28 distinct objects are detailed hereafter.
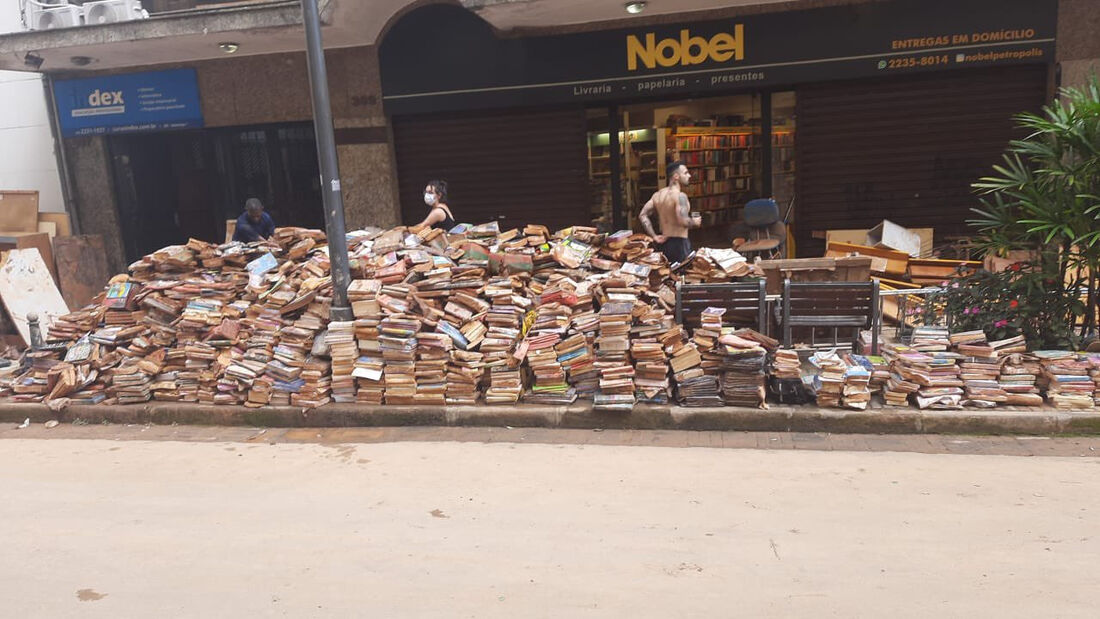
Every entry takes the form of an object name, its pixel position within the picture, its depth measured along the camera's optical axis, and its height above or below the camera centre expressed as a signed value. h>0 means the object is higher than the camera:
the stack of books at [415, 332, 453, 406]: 6.93 -1.54
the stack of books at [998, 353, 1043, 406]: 6.13 -1.73
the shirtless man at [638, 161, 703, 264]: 8.74 -0.47
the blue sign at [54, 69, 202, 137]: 12.84 +1.65
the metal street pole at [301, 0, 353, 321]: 7.23 +0.26
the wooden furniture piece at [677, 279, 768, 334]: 7.02 -1.12
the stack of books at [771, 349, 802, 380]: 6.38 -1.56
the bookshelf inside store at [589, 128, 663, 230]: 12.09 +0.11
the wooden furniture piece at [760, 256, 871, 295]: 8.03 -1.05
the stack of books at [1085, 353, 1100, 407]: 6.09 -1.66
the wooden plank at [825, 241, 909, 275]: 9.24 -1.09
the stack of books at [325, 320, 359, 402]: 7.14 -1.42
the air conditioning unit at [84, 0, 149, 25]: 12.02 +2.89
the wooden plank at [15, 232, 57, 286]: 11.49 -0.49
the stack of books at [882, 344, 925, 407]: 6.23 -1.72
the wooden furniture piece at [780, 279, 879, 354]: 6.89 -1.22
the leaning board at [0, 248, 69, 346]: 10.09 -1.00
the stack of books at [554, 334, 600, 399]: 6.80 -1.52
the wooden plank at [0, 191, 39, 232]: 12.20 +0.03
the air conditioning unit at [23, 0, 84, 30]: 12.14 +2.90
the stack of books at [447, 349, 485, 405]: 6.93 -1.63
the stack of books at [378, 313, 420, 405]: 6.93 -1.42
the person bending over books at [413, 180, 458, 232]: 9.09 -0.19
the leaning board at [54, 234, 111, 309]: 11.73 -0.86
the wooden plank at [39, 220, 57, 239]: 12.44 -0.26
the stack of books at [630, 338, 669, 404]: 6.60 -1.60
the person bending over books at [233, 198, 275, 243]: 9.74 -0.31
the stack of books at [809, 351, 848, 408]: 6.26 -1.67
